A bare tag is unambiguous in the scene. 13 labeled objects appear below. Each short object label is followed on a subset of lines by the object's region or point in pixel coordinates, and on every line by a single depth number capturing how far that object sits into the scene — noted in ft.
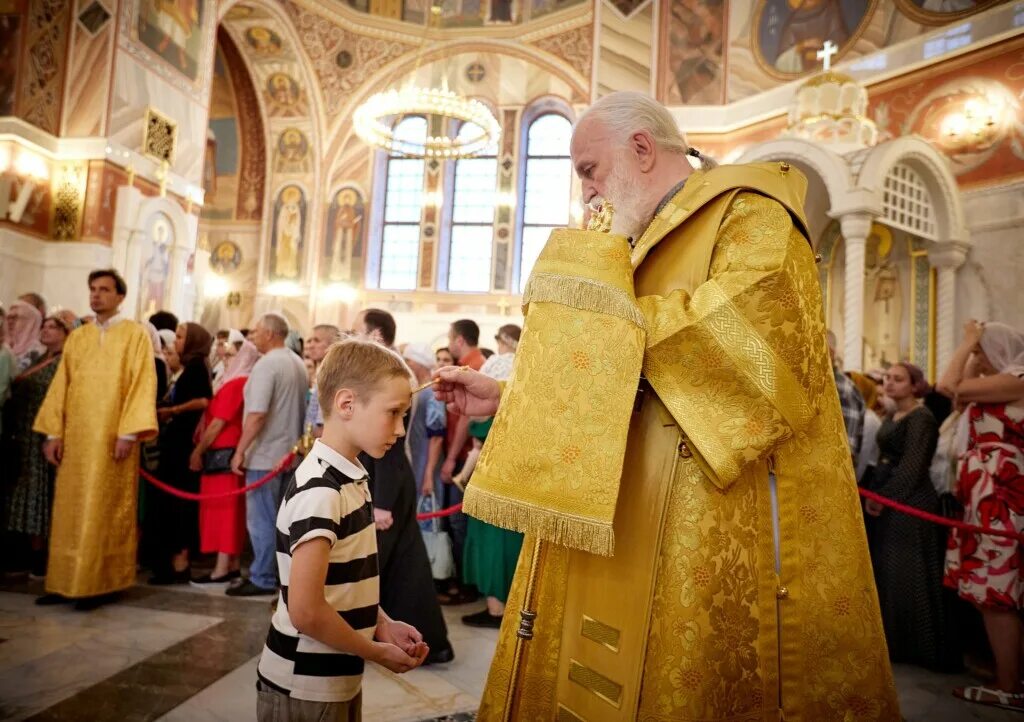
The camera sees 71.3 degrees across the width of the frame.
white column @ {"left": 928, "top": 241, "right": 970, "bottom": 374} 28.55
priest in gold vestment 4.59
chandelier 39.01
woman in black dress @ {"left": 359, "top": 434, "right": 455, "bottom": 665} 10.53
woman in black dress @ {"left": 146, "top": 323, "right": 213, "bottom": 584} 15.96
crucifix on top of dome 33.19
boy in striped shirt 4.86
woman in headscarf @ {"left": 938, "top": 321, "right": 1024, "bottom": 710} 10.71
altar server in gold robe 12.91
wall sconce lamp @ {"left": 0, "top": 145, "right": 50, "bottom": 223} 32.78
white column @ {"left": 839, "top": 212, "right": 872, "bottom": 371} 26.58
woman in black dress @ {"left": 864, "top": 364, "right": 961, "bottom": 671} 12.56
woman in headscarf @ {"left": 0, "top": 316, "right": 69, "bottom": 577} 15.26
